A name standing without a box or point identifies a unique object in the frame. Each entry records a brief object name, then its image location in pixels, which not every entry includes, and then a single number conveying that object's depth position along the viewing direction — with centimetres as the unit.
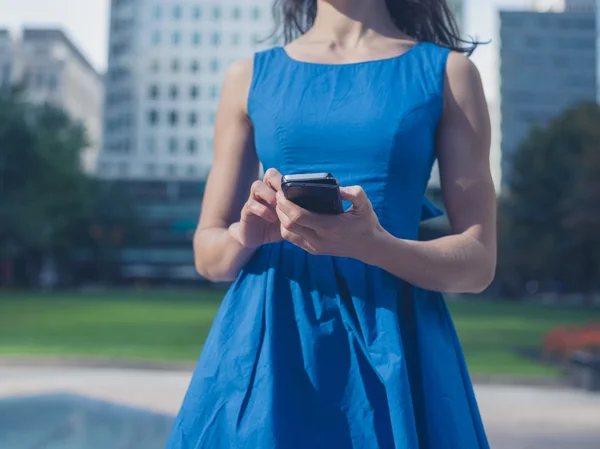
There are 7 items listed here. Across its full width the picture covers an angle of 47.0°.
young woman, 121
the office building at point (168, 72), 6331
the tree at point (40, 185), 3275
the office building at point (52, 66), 6606
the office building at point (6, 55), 6112
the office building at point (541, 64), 6144
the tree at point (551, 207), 3312
